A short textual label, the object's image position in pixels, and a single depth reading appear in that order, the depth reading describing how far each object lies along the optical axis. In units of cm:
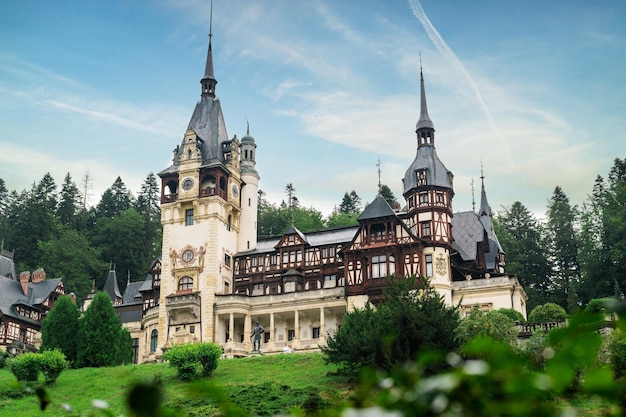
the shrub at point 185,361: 4038
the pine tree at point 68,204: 10769
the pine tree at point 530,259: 7688
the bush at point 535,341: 3180
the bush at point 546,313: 4853
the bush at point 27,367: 4172
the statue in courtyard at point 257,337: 5547
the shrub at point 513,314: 4985
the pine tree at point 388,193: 10046
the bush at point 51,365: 4169
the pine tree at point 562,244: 7838
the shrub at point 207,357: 4116
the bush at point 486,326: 3586
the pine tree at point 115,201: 11369
